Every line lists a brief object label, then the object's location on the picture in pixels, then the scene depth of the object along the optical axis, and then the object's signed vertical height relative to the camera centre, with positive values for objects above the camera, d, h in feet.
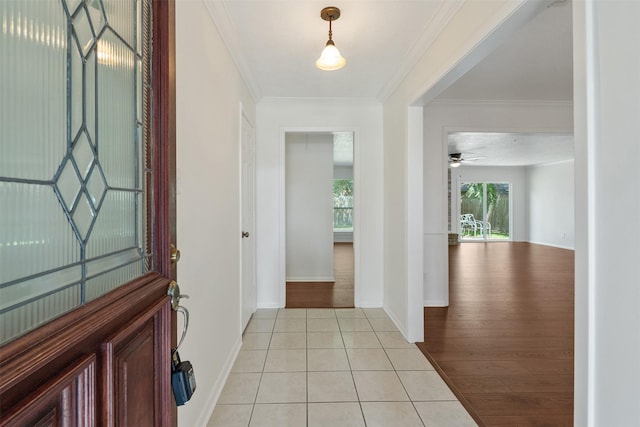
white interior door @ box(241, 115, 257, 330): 9.68 -0.29
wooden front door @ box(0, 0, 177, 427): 1.60 -0.23
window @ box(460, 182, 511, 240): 34.14 +0.13
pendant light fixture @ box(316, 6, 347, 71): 6.29 +3.34
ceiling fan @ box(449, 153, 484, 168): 23.47 +4.27
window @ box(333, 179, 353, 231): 31.94 +1.02
